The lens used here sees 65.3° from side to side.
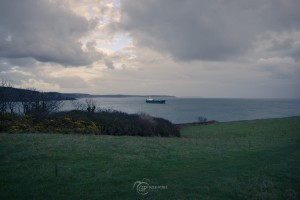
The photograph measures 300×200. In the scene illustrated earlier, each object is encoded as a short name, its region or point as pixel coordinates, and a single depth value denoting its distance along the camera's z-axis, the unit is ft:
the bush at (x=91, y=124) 80.18
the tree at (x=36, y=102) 129.39
